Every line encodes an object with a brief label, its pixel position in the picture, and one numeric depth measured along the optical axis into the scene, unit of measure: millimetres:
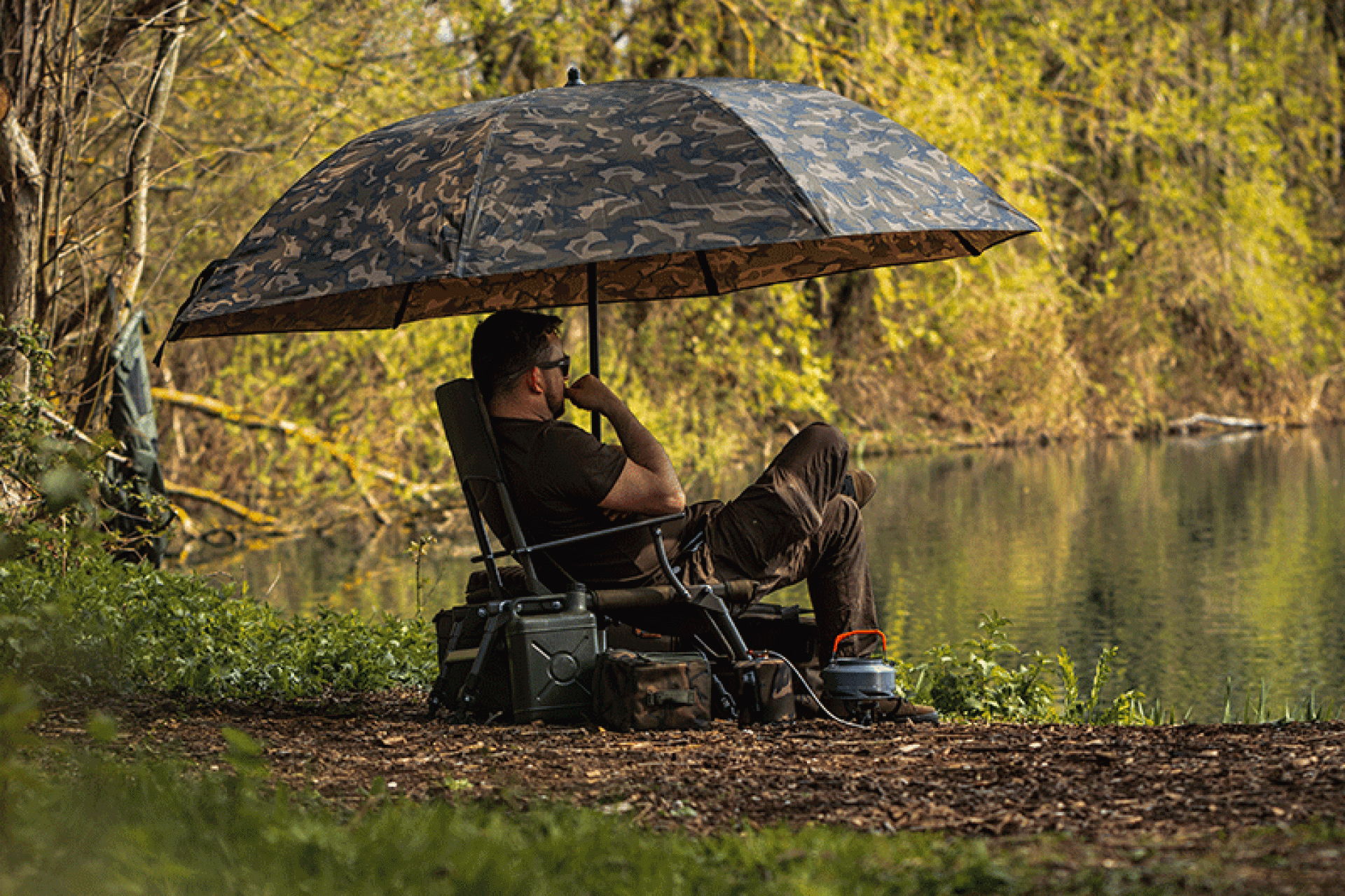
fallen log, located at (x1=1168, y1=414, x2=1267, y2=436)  46250
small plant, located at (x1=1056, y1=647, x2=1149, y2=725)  12055
